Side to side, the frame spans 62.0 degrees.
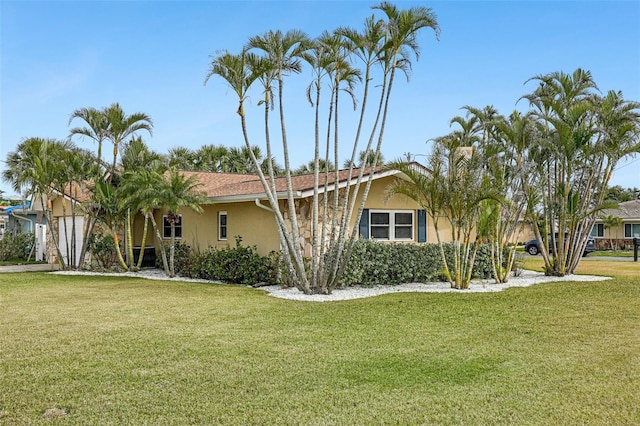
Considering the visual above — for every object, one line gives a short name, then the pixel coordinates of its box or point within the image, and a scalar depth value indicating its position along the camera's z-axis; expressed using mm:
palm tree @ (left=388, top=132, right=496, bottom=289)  11805
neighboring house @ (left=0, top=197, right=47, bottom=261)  22688
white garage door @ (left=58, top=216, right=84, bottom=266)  19297
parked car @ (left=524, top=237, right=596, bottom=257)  29703
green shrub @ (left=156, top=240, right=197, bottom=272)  15656
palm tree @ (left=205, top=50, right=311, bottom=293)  10805
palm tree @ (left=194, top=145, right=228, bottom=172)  29297
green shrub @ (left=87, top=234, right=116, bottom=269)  17516
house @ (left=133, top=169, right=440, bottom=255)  13471
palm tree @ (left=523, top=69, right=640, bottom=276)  13570
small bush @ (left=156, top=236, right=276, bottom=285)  13578
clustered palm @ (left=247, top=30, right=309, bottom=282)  10836
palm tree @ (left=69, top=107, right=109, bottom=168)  16141
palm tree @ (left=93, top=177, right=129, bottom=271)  16406
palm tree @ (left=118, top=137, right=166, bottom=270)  14664
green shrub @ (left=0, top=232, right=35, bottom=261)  23242
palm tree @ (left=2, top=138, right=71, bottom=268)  16250
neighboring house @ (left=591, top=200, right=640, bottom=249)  33156
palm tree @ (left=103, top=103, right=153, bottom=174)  16203
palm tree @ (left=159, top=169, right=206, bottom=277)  14359
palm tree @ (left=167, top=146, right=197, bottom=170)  28362
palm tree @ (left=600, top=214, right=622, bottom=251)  30594
